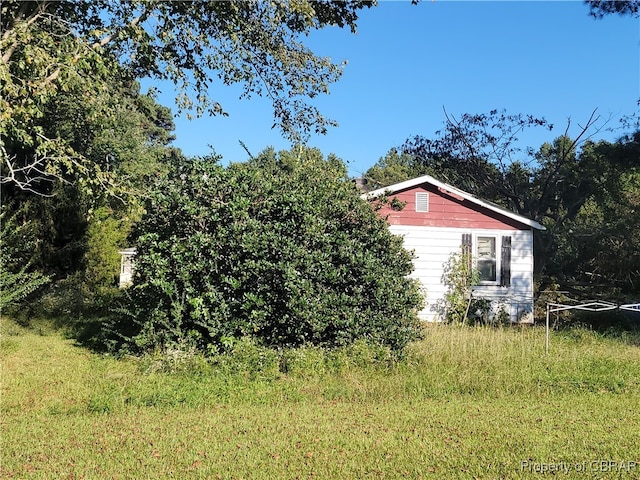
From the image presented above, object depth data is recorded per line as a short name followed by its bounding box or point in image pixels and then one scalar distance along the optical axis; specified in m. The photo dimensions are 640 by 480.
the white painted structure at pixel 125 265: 8.40
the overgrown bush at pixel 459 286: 12.29
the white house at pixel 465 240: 12.78
